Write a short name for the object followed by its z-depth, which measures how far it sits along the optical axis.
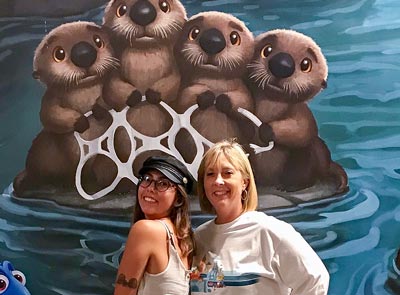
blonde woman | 1.34
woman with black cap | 1.32
